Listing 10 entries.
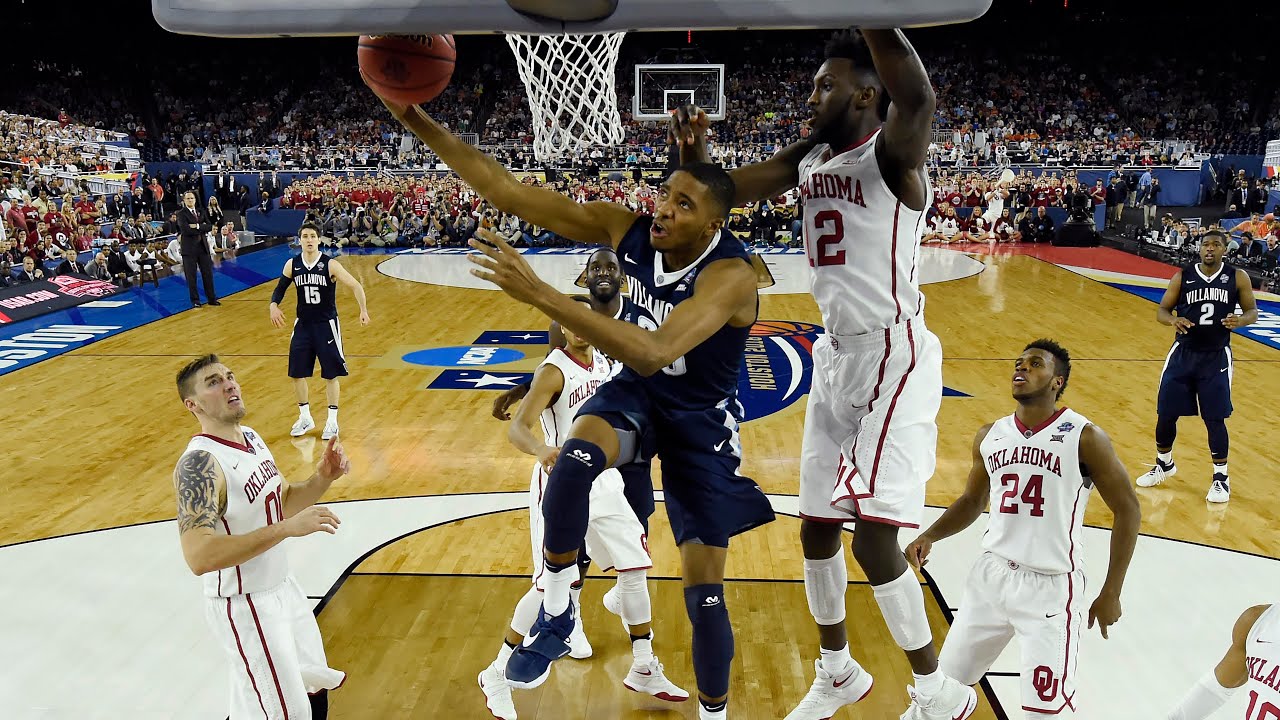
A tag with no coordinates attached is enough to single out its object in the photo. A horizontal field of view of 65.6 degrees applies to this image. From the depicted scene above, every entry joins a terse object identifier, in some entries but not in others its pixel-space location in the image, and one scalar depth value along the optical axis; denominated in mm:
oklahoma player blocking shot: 3365
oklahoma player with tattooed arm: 3061
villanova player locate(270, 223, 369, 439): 8156
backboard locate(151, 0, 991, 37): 2619
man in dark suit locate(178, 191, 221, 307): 14188
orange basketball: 3135
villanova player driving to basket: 3154
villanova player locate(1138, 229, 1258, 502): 6719
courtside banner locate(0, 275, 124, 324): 13430
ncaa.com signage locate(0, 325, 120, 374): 11062
